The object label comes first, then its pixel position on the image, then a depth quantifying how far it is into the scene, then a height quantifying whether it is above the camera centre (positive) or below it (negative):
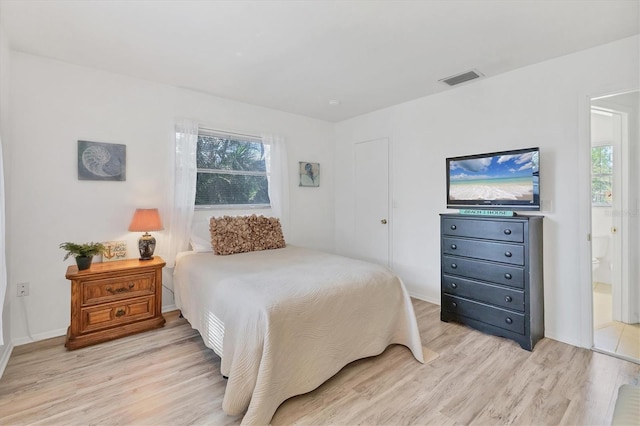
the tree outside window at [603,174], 3.13 +0.44
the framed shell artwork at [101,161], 2.79 +0.52
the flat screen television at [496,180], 2.61 +0.33
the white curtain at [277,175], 4.01 +0.54
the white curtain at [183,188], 3.24 +0.29
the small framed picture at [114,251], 2.88 -0.36
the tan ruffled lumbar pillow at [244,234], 3.14 -0.21
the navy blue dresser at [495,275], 2.47 -0.54
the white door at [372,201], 4.07 +0.20
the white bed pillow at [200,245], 3.21 -0.33
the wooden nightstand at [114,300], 2.44 -0.75
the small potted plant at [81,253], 2.51 -0.33
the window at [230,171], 3.58 +0.55
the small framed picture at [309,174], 4.41 +0.62
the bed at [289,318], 1.64 -0.69
